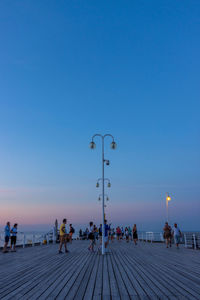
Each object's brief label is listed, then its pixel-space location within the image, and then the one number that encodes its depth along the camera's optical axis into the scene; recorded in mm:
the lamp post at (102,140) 15052
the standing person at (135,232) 19553
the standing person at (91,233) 13938
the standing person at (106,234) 13933
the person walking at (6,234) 14034
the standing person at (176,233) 16031
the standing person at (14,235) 15156
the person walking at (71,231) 23412
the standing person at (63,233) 13203
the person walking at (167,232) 17250
